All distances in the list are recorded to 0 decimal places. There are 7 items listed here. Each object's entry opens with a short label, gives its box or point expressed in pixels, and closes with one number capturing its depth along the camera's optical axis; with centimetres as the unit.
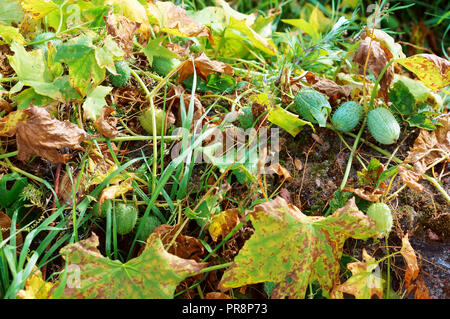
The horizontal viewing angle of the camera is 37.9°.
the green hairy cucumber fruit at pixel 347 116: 67
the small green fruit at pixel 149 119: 66
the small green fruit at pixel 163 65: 69
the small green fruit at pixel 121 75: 67
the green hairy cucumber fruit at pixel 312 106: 66
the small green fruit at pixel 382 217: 60
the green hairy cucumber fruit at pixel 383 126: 66
